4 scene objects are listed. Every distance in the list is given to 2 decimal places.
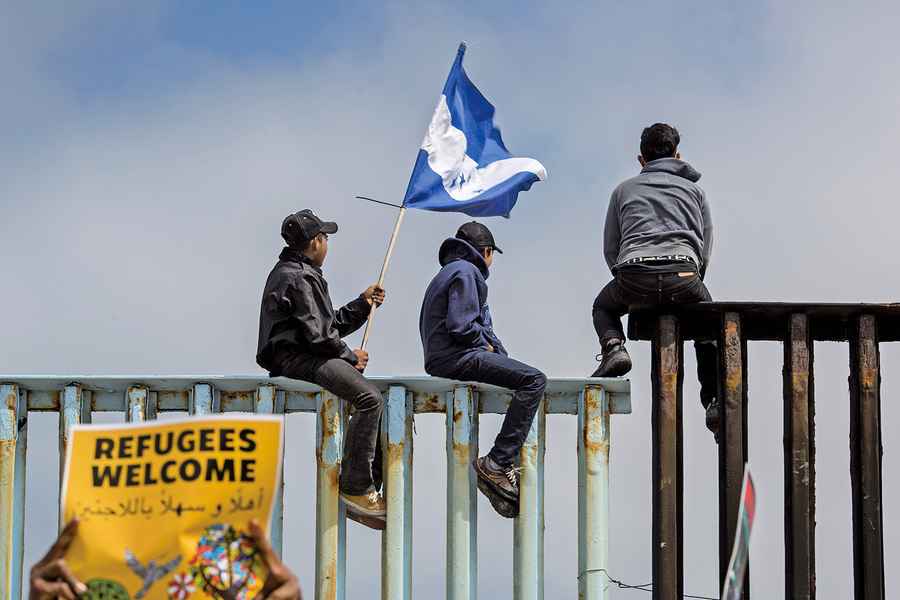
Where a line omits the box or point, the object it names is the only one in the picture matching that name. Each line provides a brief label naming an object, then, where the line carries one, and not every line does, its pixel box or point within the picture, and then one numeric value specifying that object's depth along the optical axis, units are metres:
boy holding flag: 16.84
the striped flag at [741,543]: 13.78
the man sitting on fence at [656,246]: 17.25
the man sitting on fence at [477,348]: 17.11
